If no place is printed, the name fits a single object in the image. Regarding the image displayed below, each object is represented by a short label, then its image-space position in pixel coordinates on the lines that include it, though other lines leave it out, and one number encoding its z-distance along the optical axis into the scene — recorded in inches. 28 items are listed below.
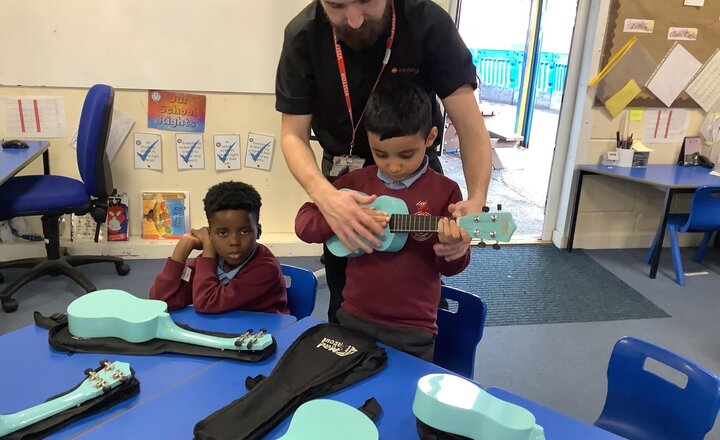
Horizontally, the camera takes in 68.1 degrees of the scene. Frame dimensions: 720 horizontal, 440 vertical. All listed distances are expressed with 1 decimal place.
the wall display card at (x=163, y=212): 138.6
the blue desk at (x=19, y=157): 98.3
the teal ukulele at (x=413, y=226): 48.2
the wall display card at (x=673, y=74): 145.9
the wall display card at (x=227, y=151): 136.9
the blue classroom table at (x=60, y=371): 41.6
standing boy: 53.4
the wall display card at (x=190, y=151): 135.6
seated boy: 59.8
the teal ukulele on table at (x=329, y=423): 35.9
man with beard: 58.9
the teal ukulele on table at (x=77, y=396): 38.0
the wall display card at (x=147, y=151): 134.3
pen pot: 148.4
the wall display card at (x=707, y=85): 148.9
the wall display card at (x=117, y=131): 131.8
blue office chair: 108.0
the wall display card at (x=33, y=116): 126.0
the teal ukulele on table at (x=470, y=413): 35.3
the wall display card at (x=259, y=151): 137.9
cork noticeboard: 140.8
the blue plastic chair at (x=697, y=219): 129.4
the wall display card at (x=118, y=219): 136.6
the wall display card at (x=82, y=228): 136.5
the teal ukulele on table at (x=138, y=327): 49.3
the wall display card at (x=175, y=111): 131.1
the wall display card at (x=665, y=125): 152.7
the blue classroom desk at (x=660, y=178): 131.4
